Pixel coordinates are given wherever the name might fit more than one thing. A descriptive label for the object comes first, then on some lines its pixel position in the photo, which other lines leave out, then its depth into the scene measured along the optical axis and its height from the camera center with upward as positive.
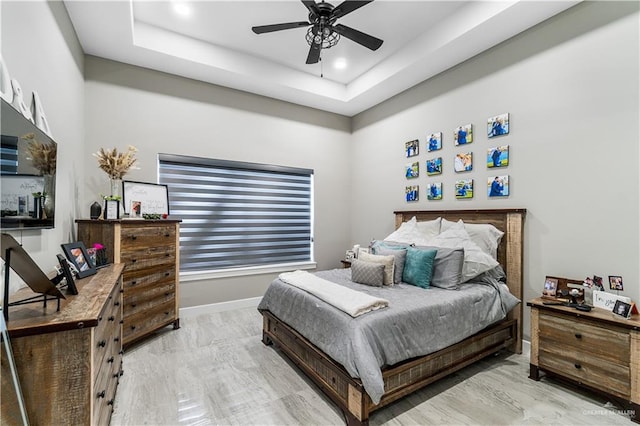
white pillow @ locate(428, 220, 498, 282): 2.82 -0.36
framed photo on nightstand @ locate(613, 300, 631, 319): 2.08 -0.69
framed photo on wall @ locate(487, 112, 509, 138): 3.08 +0.94
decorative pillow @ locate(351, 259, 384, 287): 2.83 -0.60
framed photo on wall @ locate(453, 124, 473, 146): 3.40 +0.93
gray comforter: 1.88 -0.83
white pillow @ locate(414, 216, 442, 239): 3.48 -0.19
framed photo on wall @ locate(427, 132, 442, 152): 3.75 +0.92
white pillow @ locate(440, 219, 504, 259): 3.01 -0.25
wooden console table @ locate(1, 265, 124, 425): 1.09 -0.60
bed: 1.89 -1.10
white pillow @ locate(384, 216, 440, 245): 3.48 -0.24
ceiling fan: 2.35 +1.62
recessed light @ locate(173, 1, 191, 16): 2.94 +2.07
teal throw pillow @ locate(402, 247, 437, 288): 2.82 -0.55
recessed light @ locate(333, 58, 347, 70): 3.97 +2.06
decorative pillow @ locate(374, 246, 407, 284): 2.98 -0.48
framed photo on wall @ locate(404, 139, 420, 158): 4.05 +0.91
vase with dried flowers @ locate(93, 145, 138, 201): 3.03 +0.49
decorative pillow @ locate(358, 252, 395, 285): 2.87 -0.49
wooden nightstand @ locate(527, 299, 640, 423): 1.98 -1.01
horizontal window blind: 3.94 +0.00
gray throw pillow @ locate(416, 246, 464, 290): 2.73 -0.53
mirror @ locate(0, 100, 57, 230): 1.35 +0.19
